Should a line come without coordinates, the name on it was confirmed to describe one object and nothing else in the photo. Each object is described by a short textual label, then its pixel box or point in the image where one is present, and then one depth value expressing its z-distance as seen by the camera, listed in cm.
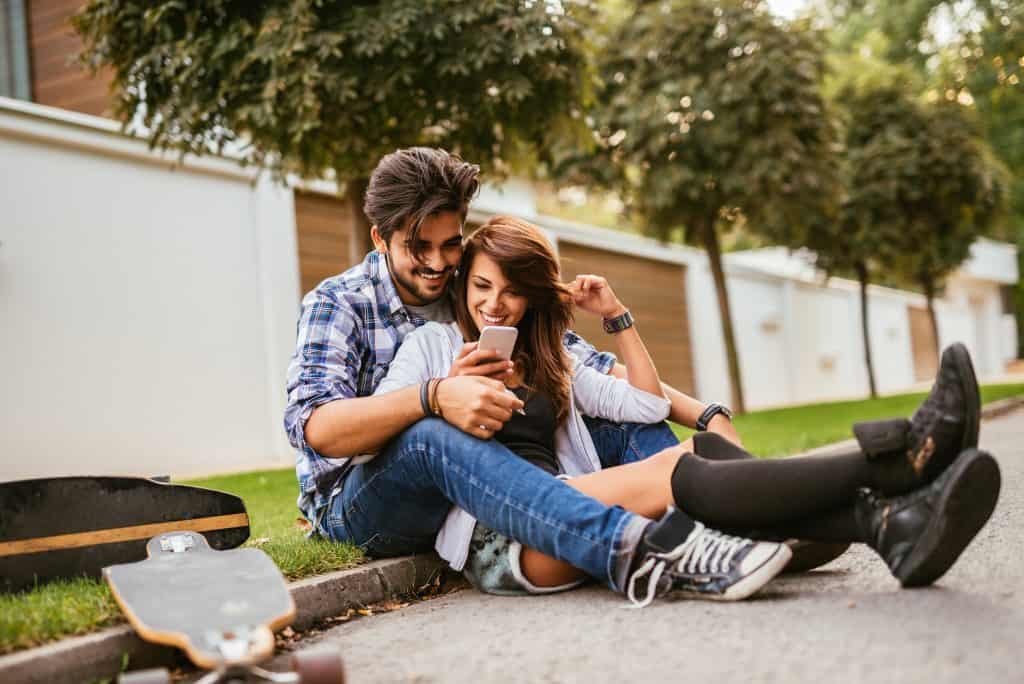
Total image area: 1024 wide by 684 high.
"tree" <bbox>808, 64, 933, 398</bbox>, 1670
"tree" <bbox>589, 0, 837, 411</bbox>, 1180
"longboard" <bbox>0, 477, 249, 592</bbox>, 290
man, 248
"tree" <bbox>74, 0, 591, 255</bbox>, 597
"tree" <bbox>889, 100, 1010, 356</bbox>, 1658
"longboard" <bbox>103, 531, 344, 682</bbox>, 215
